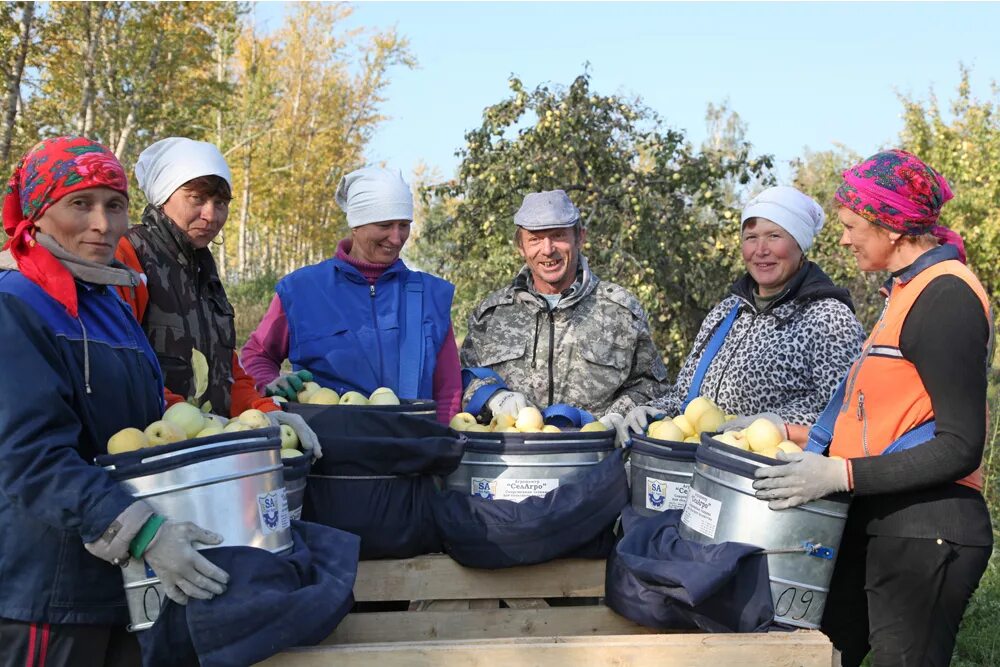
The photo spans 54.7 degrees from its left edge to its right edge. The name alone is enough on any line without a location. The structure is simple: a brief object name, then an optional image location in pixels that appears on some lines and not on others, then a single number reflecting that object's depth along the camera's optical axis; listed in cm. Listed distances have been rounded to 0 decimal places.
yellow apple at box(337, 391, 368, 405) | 291
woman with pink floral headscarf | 235
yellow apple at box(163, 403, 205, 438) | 224
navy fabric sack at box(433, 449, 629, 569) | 267
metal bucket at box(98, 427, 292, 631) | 196
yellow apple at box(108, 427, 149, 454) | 206
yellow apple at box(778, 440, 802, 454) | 239
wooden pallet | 217
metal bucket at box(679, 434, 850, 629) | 227
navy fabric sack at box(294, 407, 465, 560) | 263
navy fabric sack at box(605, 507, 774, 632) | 224
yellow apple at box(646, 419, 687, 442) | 278
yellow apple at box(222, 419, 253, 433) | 225
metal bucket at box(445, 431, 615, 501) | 276
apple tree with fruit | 758
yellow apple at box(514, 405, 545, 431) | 300
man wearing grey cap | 386
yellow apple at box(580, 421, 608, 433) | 293
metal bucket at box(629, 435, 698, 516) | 267
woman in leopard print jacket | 329
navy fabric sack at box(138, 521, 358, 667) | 195
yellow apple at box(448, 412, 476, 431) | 298
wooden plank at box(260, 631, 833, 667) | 212
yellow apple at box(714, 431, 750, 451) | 246
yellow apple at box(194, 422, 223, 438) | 219
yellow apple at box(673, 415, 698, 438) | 288
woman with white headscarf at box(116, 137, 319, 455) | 296
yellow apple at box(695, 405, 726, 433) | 288
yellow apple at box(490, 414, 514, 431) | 309
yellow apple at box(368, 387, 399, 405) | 292
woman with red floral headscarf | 192
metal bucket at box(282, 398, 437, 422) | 267
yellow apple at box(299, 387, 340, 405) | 291
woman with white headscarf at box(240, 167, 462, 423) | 361
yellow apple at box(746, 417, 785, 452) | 245
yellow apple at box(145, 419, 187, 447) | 213
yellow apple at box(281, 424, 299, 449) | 252
